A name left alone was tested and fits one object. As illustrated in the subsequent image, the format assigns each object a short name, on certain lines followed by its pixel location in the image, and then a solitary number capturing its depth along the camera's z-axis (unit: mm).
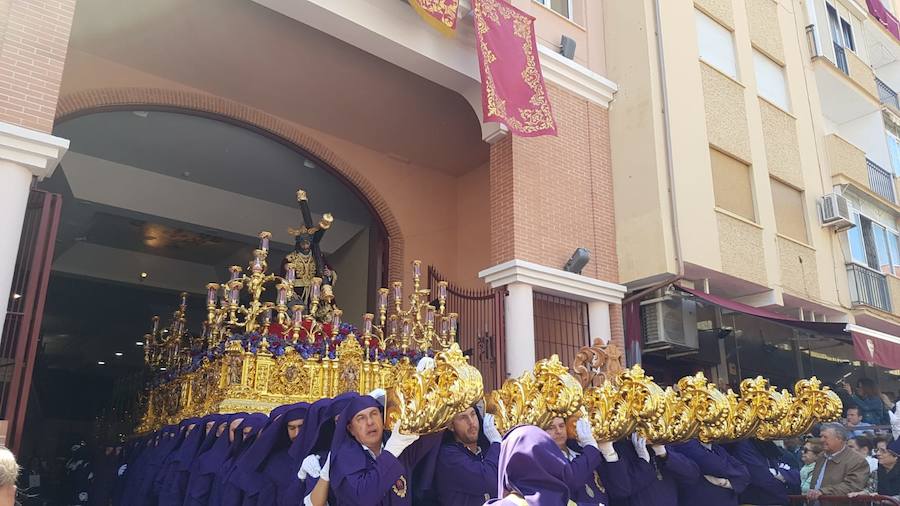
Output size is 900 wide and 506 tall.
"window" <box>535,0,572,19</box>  12448
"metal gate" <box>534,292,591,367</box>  10773
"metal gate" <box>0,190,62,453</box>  6293
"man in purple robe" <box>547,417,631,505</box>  4887
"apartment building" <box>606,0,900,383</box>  11211
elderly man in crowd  6879
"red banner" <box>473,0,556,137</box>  9758
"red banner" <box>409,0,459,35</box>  9133
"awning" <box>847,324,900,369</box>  11398
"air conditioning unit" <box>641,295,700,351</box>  10914
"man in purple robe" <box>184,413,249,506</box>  6262
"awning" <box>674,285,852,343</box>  10688
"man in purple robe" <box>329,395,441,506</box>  4277
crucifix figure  10492
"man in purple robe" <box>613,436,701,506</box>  5562
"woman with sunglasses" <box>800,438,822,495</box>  7195
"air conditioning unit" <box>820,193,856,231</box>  14078
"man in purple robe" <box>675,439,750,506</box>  5914
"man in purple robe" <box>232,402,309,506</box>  5400
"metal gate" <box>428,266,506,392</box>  9930
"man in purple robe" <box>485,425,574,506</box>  3488
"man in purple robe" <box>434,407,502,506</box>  4766
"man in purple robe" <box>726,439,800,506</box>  6336
